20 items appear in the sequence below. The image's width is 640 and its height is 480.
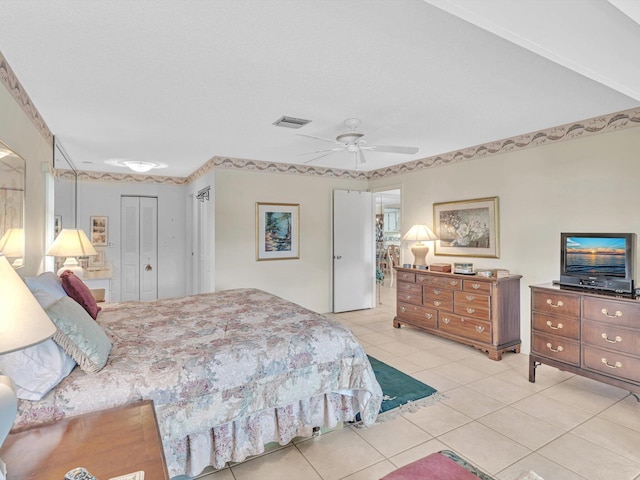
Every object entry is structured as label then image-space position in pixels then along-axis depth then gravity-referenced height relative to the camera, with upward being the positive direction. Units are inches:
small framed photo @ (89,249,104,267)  230.7 -11.2
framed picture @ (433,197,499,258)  167.2 +7.9
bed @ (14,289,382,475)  65.9 -28.4
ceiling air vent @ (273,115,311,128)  128.4 +45.4
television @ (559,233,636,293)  117.7 -6.3
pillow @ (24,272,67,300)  78.3 -9.7
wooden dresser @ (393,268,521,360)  150.0 -30.4
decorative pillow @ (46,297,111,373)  65.2 -18.1
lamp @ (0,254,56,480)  39.1 -9.4
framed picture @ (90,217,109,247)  235.0 +8.3
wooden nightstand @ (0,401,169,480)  42.8 -27.7
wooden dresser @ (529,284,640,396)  104.6 -29.6
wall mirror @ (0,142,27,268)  78.8 +9.6
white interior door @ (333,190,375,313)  229.6 -5.4
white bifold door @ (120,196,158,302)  246.7 -3.4
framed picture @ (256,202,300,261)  206.1 +7.4
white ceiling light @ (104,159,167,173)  196.5 +45.1
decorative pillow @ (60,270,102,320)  96.1 -13.5
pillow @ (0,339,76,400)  58.2 -21.5
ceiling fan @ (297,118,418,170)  129.3 +40.2
